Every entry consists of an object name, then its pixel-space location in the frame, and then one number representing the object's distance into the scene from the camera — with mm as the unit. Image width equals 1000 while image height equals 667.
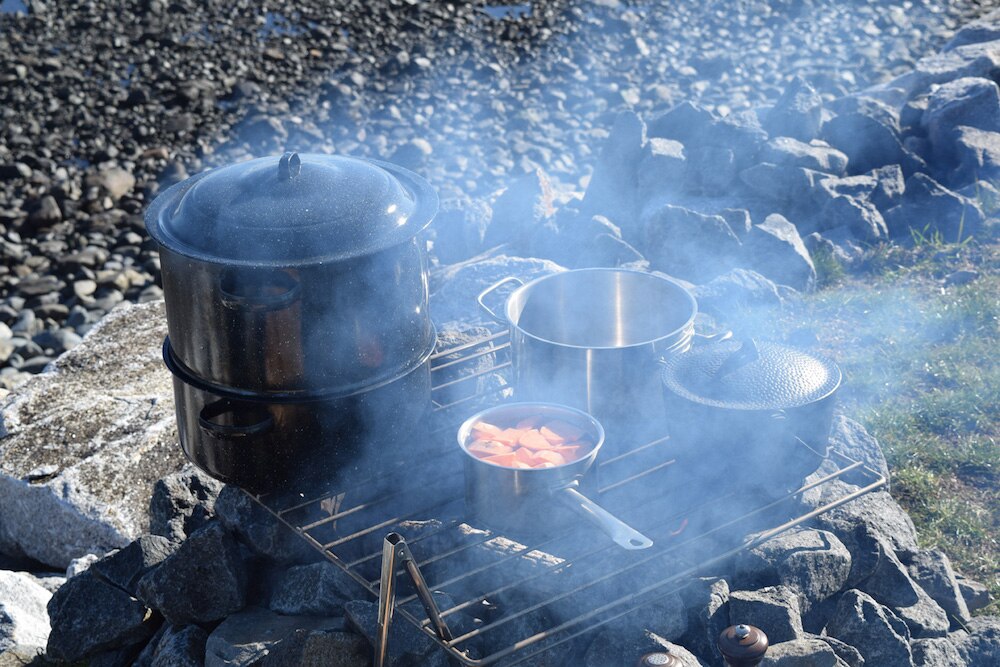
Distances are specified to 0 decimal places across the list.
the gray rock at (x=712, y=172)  6957
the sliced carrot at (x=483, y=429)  3305
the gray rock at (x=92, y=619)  3553
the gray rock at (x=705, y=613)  3152
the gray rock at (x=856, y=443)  4012
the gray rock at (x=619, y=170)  6898
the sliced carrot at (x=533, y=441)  3240
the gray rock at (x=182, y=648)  3348
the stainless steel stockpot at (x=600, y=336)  3486
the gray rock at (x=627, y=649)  2957
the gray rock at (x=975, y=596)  3830
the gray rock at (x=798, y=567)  3299
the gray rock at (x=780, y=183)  6836
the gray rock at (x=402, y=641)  2984
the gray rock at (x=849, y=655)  3150
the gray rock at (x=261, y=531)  3395
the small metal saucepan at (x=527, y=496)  3004
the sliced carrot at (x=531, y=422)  3391
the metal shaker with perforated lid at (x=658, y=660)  2787
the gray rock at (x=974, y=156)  7133
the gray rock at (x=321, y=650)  2963
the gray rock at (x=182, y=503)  3855
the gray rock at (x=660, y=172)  6855
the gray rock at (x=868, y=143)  7402
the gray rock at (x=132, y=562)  3590
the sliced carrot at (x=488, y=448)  3193
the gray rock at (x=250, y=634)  3148
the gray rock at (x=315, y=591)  3264
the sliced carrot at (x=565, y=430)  3314
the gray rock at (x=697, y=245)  6090
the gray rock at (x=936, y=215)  6602
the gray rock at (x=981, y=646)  3348
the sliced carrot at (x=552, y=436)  3285
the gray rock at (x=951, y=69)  8727
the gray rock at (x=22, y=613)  3834
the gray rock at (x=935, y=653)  3254
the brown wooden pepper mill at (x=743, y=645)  2678
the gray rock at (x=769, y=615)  3100
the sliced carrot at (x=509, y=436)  3270
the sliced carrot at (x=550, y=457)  3137
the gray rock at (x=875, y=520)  3590
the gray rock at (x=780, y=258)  6117
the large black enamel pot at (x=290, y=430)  3096
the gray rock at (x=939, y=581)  3672
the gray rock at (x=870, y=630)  3227
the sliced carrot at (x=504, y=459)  3121
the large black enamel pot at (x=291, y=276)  2902
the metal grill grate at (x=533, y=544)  2973
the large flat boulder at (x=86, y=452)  4266
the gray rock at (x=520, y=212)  6621
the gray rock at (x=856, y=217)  6633
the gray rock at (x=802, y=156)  6918
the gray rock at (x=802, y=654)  3010
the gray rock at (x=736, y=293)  5445
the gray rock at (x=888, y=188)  6930
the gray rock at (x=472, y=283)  5102
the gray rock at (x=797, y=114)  7535
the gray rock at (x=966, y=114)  7523
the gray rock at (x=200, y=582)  3326
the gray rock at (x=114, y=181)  9023
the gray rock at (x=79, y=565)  4039
